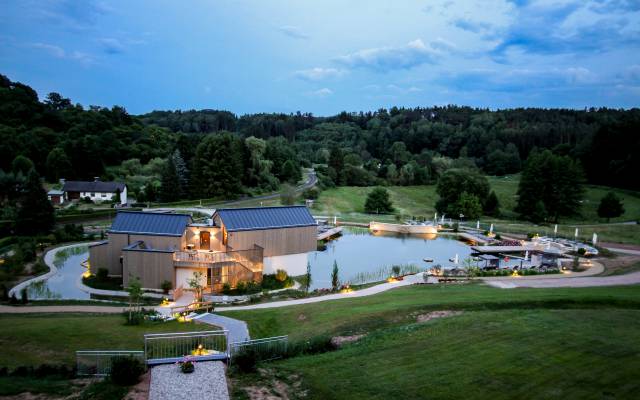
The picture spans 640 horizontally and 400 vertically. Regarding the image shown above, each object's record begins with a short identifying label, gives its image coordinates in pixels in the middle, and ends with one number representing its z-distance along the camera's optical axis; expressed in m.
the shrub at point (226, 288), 25.45
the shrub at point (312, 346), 13.25
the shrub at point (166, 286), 24.75
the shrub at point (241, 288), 25.41
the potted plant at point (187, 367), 11.14
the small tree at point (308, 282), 26.99
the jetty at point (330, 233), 43.72
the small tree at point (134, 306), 17.47
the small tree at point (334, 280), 26.03
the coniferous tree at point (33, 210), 36.41
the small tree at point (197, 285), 22.55
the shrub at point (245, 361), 11.51
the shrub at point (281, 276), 28.57
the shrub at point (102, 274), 26.91
